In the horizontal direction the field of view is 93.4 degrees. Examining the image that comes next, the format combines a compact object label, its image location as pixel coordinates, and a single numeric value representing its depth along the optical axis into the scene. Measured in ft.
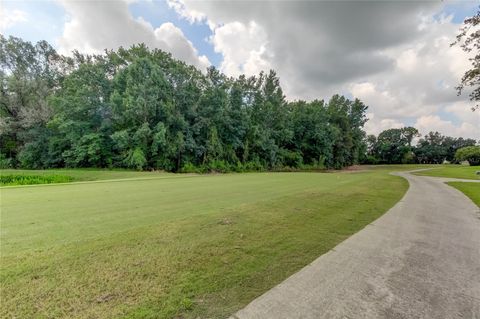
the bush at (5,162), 95.91
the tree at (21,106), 96.94
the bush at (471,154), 173.37
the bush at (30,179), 56.80
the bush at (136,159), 91.23
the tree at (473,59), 36.65
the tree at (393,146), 251.19
